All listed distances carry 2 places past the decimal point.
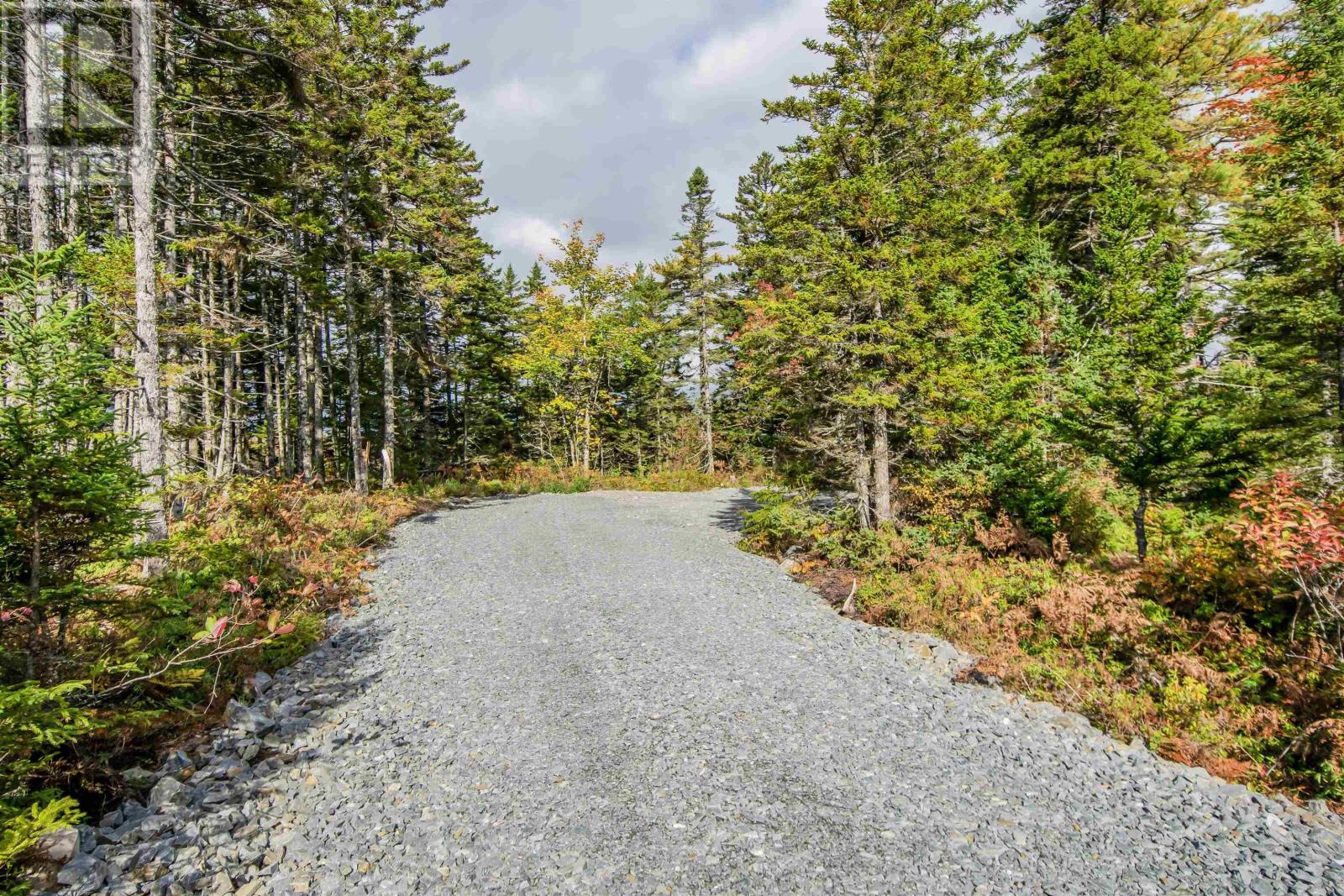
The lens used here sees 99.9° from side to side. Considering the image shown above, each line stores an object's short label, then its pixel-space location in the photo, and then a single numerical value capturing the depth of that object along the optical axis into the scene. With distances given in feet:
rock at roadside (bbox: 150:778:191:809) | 12.67
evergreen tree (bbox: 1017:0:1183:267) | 44.37
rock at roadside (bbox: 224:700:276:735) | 16.01
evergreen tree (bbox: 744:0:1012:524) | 32.24
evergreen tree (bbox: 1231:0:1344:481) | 23.95
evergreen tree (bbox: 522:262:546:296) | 95.90
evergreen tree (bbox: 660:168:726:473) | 98.58
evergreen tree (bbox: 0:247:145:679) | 10.59
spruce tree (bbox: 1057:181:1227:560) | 26.78
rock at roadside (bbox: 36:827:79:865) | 10.34
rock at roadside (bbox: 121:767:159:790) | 13.28
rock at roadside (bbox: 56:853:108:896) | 10.06
